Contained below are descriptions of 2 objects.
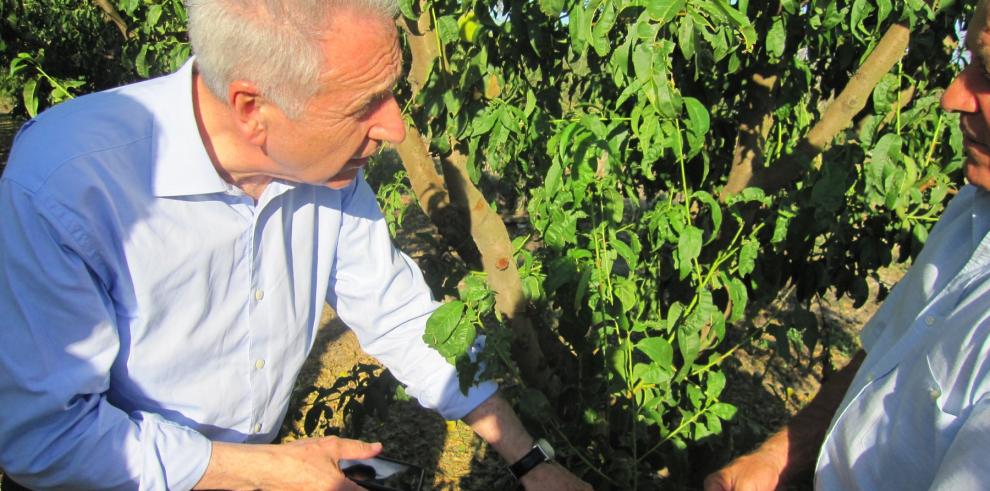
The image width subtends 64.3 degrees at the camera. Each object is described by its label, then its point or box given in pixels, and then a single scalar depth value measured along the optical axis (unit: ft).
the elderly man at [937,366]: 3.65
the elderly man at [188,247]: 4.23
